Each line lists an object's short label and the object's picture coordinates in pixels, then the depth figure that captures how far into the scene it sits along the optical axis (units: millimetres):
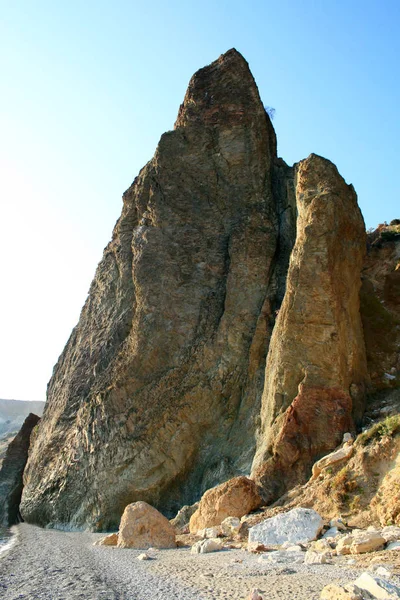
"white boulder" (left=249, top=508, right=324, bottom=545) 9984
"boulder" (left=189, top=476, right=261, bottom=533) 13602
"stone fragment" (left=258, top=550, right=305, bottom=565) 8309
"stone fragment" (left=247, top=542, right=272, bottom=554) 9773
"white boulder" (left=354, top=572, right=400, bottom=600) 5086
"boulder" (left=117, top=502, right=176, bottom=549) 12961
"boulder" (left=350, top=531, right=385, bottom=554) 8062
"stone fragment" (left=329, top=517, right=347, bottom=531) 10062
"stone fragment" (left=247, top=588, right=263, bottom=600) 5633
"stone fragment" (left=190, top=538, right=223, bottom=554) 10700
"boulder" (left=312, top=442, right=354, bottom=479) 12509
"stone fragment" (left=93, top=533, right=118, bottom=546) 14570
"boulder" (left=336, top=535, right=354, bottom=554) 8234
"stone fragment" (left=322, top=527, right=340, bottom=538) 9757
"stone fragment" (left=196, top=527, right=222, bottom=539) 12608
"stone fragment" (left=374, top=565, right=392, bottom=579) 6230
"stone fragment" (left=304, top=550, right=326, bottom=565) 7852
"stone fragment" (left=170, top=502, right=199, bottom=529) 15945
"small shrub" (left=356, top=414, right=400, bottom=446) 11680
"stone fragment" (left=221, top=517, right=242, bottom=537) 12154
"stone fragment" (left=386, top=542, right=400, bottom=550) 7785
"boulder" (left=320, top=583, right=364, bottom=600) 5004
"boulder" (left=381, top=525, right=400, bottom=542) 8359
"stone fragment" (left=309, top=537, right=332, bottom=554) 8625
